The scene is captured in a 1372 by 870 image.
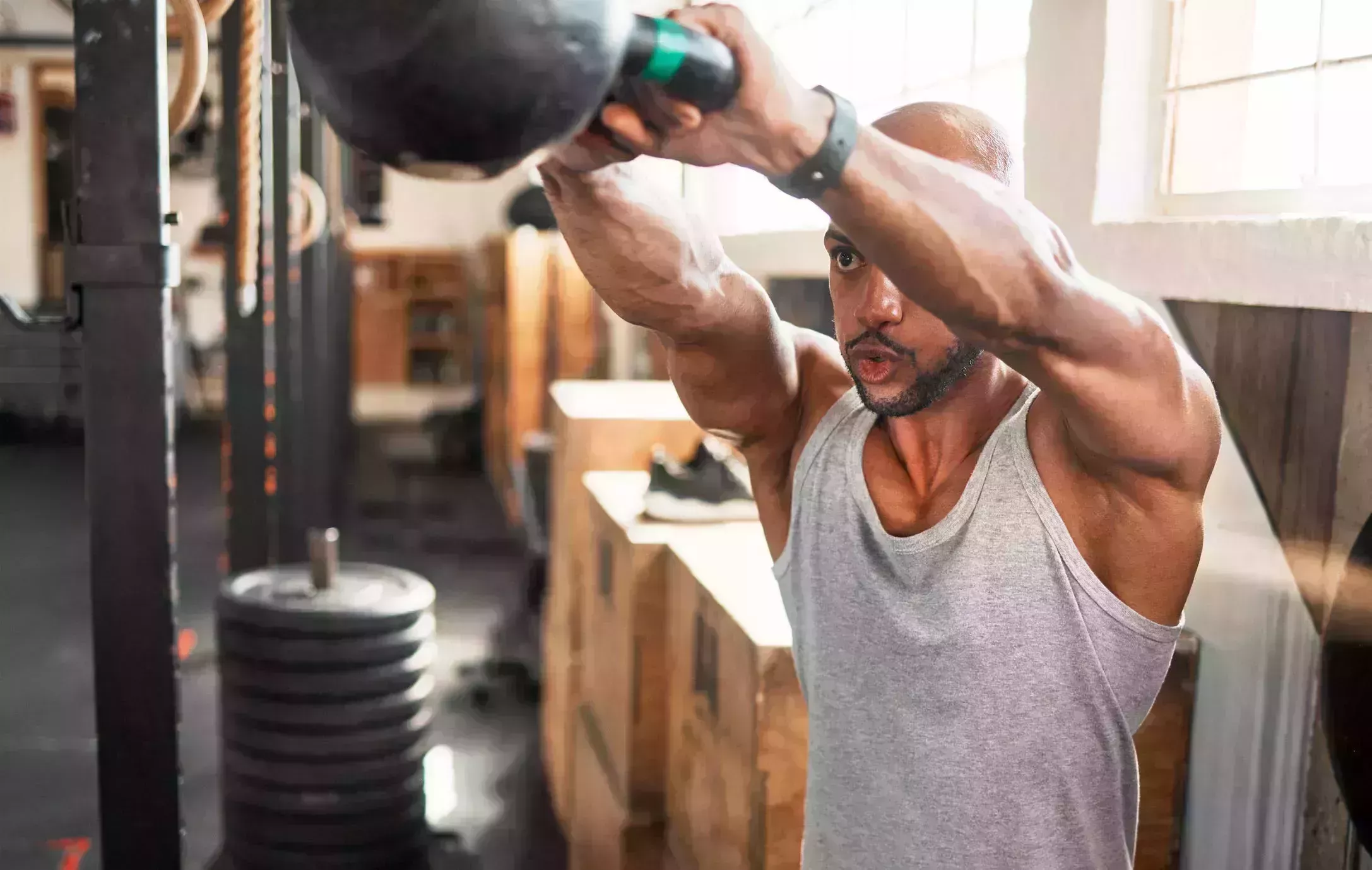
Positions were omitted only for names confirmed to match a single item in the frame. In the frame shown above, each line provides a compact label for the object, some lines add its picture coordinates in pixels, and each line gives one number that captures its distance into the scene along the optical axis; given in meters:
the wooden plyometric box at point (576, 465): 2.68
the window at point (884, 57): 2.25
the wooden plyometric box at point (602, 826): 2.10
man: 0.87
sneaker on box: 2.21
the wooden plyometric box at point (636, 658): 2.09
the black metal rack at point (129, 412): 1.49
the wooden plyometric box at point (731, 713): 1.44
